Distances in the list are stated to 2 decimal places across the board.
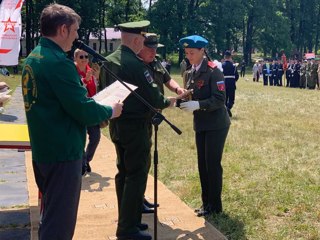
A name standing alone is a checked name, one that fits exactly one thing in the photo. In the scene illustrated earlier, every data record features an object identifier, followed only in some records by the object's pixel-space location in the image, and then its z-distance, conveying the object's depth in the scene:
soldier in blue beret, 4.79
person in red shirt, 6.00
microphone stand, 3.18
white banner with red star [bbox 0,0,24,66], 9.38
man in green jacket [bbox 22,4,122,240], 2.81
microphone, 3.13
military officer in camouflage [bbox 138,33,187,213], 4.45
